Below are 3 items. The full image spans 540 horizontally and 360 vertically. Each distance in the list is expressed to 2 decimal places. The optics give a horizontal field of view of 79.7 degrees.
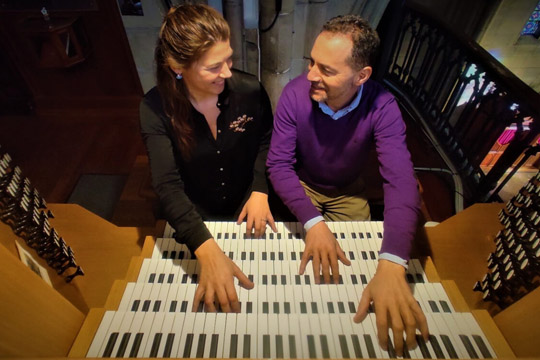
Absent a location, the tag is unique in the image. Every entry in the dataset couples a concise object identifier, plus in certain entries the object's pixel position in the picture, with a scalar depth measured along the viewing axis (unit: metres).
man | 1.35
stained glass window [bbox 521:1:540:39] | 5.31
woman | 1.50
